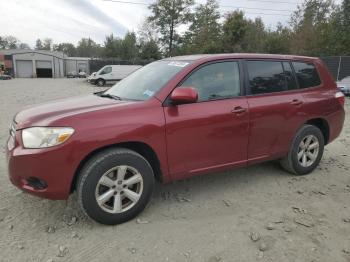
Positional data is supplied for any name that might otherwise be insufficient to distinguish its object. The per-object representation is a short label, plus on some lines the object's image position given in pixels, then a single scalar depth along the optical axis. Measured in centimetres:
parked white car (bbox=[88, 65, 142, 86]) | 2719
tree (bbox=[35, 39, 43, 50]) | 12189
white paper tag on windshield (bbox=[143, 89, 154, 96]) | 344
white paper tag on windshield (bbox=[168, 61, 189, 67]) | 365
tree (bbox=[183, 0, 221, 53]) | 3456
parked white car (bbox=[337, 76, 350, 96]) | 1688
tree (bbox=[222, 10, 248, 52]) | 3162
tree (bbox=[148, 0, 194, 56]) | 5134
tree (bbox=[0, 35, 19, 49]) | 10350
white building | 5759
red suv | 289
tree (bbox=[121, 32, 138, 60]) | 5391
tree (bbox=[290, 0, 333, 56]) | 3048
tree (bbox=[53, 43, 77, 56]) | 10453
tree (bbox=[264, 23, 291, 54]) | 3075
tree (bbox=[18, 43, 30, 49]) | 11365
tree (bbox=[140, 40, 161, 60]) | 4612
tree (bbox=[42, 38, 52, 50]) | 11240
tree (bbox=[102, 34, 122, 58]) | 5465
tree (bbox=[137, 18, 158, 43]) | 5319
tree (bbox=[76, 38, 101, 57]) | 9727
